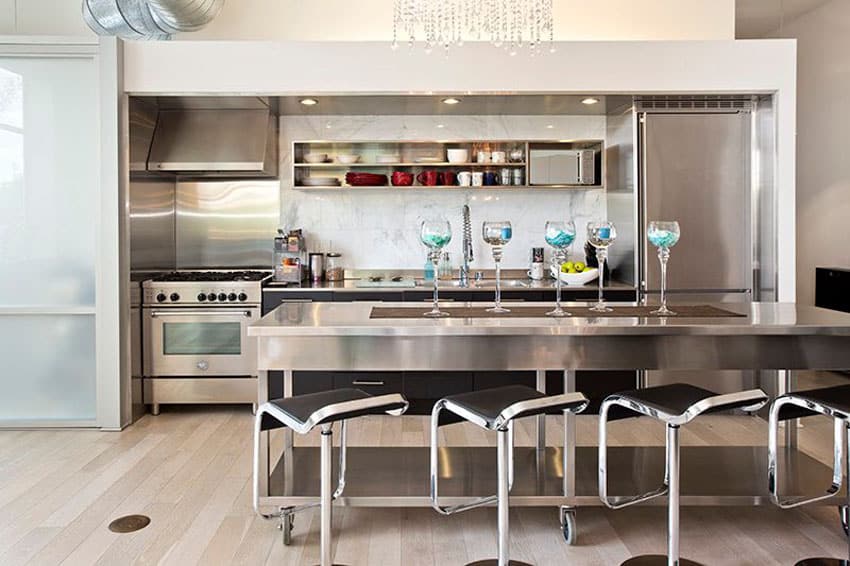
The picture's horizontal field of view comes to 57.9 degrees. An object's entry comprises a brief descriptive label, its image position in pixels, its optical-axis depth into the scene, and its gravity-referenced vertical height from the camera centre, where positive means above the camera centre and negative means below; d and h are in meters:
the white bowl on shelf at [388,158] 5.84 +0.86
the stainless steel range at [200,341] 5.16 -0.46
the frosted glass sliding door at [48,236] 4.74 +0.23
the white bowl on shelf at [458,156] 5.74 +0.86
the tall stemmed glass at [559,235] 3.07 +0.14
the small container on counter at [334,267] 5.85 +0.03
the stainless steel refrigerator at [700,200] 5.10 +0.46
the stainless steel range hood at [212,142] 5.36 +0.92
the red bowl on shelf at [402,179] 5.74 +0.69
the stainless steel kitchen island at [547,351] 2.73 -0.30
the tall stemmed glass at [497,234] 3.04 +0.14
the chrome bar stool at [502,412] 2.43 -0.46
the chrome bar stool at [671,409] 2.43 -0.45
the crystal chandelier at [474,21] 4.48 +1.62
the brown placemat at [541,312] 3.05 -0.17
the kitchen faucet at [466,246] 5.84 +0.19
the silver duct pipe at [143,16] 4.91 +1.65
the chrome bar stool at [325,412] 2.38 -0.45
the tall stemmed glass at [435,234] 3.03 +0.14
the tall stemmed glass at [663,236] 3.10 +0.13
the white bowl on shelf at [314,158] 5.80 +0.86
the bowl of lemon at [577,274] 5.39 -0.03
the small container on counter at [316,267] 5.77 +0.03
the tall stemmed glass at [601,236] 3.15 +0.14
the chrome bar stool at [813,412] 2.59 -0.51
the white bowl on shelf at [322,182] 5.76 +0.67
